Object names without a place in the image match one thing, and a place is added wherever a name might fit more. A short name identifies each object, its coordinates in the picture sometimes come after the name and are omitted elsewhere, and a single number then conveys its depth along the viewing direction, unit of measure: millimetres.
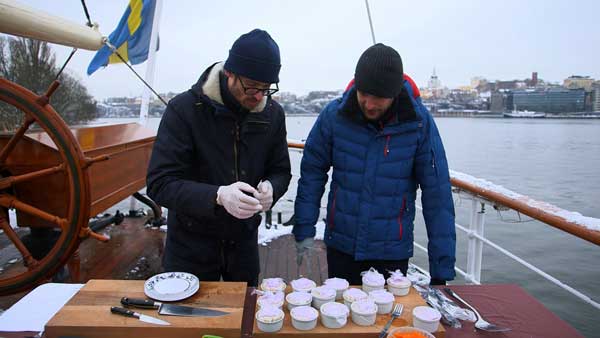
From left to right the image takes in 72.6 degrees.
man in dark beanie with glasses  1269
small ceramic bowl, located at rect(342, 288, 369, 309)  1096
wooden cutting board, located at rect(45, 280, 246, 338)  929
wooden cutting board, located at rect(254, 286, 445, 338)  965
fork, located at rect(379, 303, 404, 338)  975
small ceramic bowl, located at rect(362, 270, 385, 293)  1178
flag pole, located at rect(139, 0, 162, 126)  4527
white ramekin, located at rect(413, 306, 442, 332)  993
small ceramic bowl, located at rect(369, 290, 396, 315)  1062
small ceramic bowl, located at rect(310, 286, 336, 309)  1082
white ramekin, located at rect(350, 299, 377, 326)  1002
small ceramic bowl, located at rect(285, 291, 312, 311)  1057
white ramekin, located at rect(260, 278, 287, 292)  1153
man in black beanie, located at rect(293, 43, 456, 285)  1497
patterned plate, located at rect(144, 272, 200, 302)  1051
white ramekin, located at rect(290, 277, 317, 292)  1143
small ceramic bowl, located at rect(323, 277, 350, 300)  1154
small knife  952
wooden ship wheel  1766
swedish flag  4863
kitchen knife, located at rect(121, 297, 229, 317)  983
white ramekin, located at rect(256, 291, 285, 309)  1042
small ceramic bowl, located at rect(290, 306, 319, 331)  971
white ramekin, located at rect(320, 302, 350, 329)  982
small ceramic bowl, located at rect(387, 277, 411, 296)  1159
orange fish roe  932
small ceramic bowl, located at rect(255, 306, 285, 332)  969
